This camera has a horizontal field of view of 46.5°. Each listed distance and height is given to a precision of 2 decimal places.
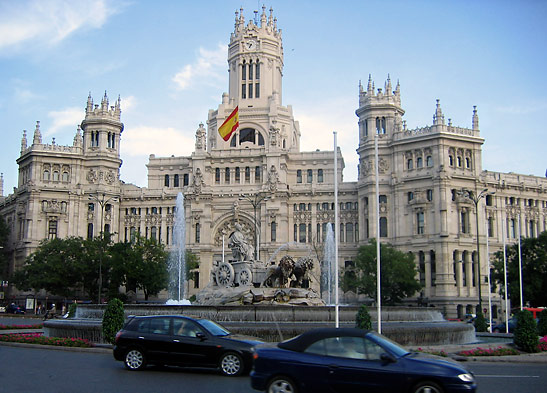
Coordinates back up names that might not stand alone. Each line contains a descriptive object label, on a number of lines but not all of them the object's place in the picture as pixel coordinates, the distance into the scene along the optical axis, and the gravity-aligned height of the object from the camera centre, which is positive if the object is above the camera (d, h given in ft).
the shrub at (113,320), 85.35 -5.70
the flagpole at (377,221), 83.91 +10.48
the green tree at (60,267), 248.32 +3.98
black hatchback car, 60.08 -6.48
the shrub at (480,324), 144.87 -10.74
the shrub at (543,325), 117.29 -8.77
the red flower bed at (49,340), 86.69 -8.93
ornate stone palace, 268.00 +38.94
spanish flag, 220.64 +52.66
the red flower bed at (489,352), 82.07 -9.69
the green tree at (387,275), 234.38 +0.81
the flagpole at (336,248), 88.33 +3.64
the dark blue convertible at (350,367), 43.80 -6.28
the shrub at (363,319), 81.92 -5.45
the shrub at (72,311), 140.48 -7.60
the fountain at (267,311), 89.51 -5.54
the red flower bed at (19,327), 130.57 -10.49
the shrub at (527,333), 87.40 -7.61
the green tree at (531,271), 209.97 +2.05
